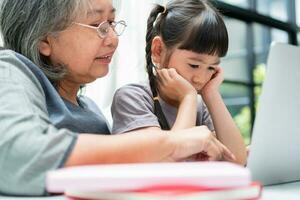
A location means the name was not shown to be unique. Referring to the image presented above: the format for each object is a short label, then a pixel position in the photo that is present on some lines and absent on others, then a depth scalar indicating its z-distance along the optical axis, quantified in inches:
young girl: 50.7
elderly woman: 28.2
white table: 27.2
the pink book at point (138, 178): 18.4
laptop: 28.2
